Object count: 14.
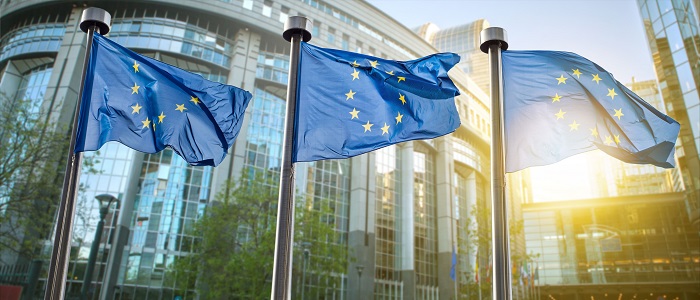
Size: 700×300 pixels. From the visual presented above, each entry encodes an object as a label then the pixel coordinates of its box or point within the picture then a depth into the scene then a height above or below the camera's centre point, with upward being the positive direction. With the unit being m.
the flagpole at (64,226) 8.47 +1.18
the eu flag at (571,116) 10.48 +3.99
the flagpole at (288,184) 8.66 +2.12
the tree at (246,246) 35.59 +4.32
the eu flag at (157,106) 10.30 +3.84
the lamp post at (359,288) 55.82 +2.45
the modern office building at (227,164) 47.16 +15.92
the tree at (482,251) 53.09 +6.89
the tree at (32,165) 29.58 +7.49
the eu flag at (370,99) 10.18 +4.07
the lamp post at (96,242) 24.12 +2.60
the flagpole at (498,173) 8.80 +2.52
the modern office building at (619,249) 84.31 +11.94
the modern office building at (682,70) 49.59 +24.09
